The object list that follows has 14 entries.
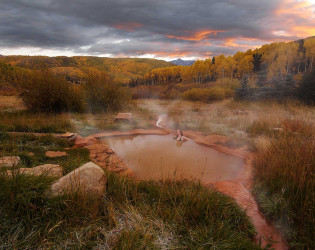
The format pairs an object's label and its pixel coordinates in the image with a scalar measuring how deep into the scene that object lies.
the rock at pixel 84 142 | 5.44
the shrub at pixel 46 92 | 8.82
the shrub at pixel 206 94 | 16.78
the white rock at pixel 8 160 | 2.75
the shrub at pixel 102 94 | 11.27
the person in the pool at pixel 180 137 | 6.82
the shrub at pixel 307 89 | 11.30
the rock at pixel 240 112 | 10.48
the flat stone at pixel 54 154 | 4.27
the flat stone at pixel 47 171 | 2.52
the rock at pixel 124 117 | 8.89
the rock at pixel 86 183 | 2.11
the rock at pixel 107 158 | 3.96
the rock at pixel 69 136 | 5.60
